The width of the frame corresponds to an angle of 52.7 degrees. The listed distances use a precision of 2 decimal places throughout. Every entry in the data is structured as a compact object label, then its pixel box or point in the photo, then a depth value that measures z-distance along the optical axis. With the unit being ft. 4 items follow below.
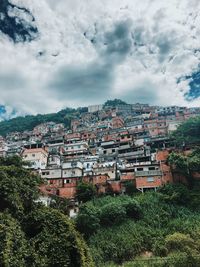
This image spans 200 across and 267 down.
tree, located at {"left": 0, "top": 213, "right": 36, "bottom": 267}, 33.36
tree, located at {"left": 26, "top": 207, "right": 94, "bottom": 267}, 37.16
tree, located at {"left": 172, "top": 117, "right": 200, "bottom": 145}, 105.94
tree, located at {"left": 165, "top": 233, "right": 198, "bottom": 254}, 42.49
